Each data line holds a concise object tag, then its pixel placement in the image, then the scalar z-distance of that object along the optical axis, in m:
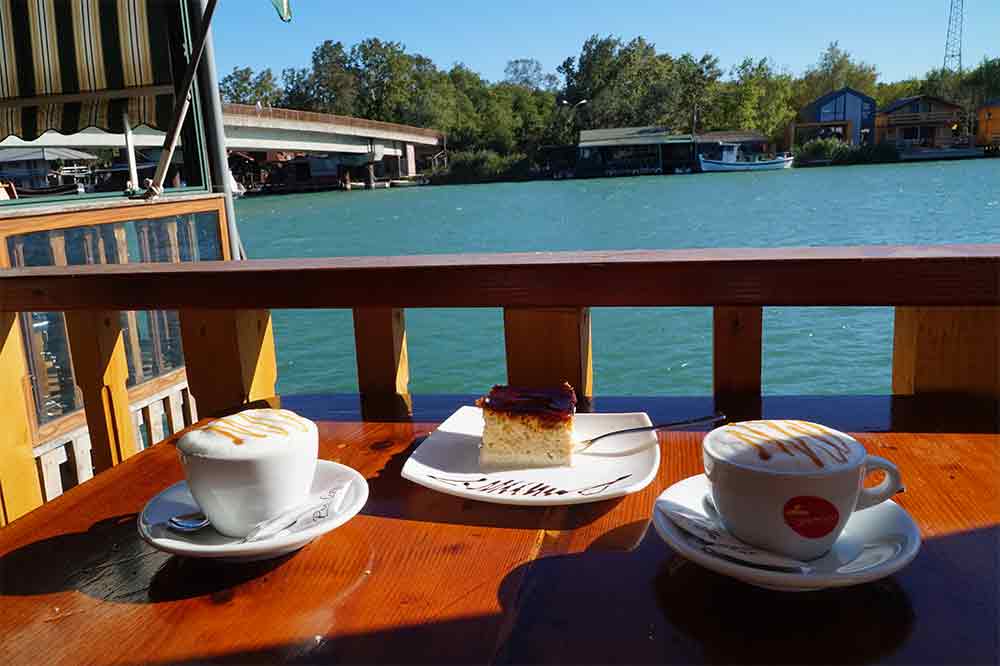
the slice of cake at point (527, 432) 0.97
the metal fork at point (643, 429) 0.99
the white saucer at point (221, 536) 0.74
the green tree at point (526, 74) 80.62
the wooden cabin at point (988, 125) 53.16
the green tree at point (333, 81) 61.06
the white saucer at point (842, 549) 0.63
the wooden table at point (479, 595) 0.61
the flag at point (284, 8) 3.32
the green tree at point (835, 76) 66.06
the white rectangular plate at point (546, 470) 0.89
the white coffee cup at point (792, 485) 0.65
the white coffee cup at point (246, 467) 0.75
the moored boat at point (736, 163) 52.75
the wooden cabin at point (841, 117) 56.06
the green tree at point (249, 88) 58.69
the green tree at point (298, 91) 63.53
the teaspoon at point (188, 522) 0.79
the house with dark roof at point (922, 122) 53.50
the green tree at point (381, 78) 59.34
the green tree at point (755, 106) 58.75
